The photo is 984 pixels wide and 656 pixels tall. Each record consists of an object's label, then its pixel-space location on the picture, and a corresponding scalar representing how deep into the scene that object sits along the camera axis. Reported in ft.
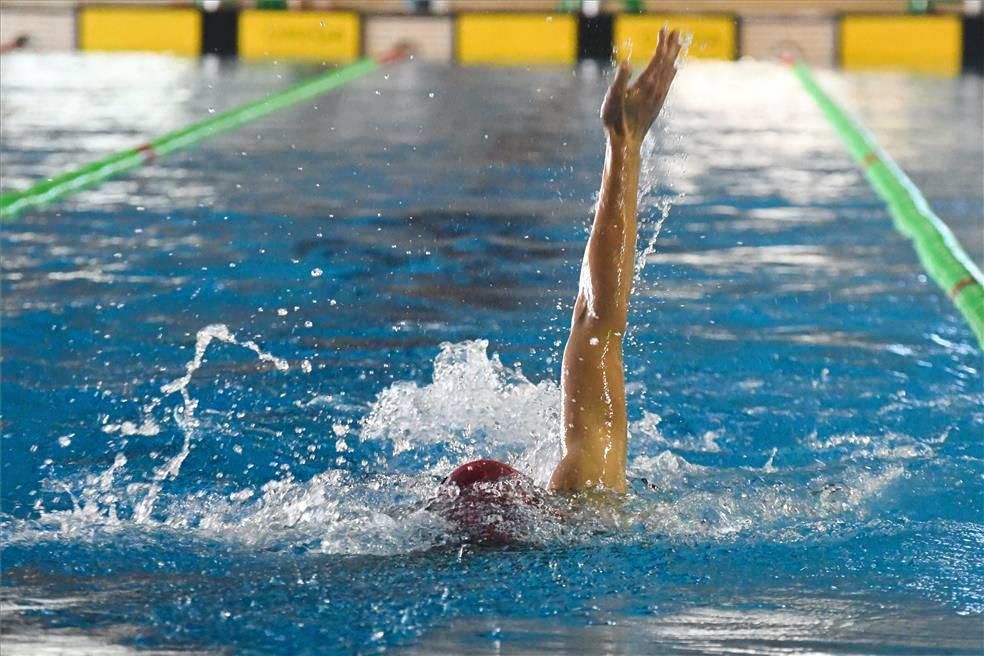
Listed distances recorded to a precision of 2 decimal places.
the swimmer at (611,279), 17.03
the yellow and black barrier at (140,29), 105.09
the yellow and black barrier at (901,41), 100.79
